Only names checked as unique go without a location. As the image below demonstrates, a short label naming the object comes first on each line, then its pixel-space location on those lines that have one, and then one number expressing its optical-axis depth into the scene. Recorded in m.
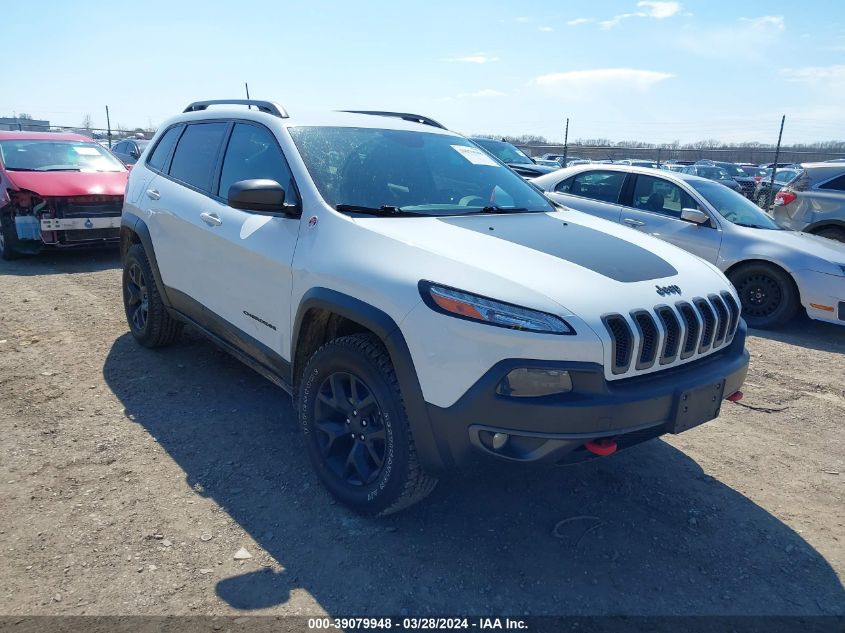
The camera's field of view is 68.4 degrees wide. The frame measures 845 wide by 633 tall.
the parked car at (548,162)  23.37
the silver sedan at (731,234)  6.17
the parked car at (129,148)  16.66
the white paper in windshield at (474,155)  3.95
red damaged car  7.86
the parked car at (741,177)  20.25
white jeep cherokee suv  2.30
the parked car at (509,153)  12.19
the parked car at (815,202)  8.45
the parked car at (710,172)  21.47
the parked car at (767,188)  16.14
